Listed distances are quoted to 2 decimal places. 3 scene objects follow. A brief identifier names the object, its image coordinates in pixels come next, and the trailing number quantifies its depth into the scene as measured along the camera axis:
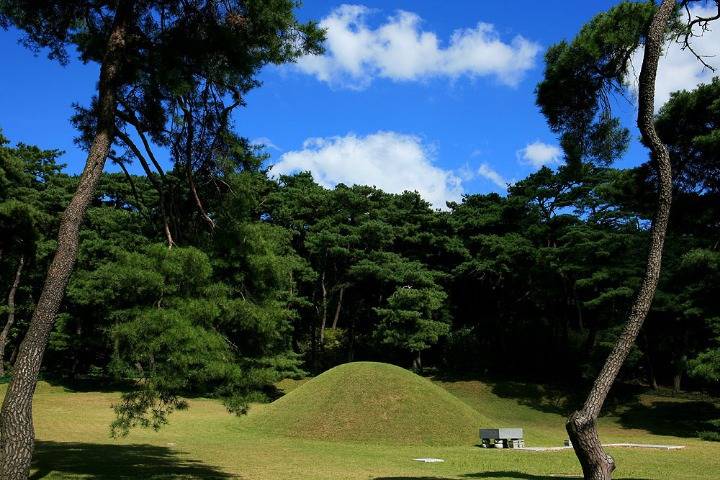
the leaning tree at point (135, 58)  8.13
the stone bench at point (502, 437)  18.14
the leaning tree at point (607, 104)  7.90
